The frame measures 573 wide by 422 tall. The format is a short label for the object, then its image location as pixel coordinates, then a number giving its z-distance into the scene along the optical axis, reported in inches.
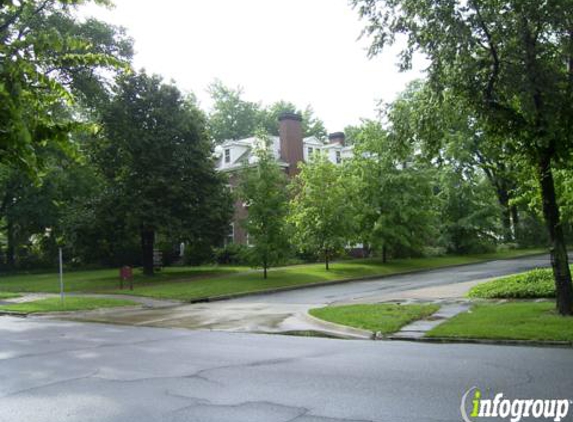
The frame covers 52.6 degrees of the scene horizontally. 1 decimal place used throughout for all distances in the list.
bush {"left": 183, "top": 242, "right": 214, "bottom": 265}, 1249.4
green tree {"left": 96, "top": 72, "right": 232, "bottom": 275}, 1188.7
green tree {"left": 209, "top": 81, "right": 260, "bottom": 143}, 2970.0
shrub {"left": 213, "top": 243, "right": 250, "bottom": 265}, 1565.0
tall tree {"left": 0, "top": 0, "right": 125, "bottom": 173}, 153.4
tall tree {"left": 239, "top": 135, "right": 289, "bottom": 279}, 1076.5
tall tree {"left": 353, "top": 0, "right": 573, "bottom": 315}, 412.8
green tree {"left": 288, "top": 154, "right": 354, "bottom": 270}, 1253.1
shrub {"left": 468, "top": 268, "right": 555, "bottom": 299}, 610.5
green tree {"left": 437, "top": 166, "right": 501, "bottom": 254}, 1675.7
